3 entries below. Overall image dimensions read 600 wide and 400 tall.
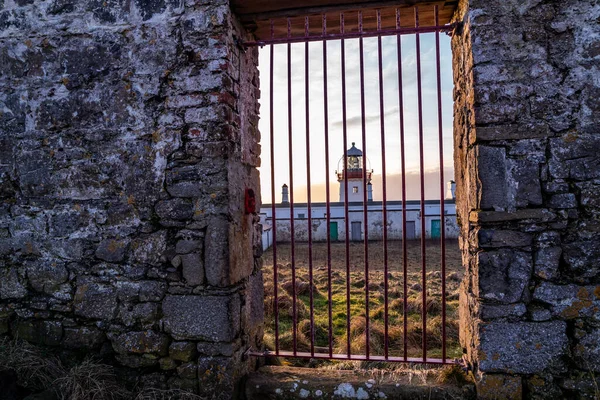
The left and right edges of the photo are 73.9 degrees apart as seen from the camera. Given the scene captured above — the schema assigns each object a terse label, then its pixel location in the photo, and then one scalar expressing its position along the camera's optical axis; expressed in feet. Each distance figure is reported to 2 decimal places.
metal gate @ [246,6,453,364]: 9.28
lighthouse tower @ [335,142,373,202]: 62.64
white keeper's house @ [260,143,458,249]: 63.21
